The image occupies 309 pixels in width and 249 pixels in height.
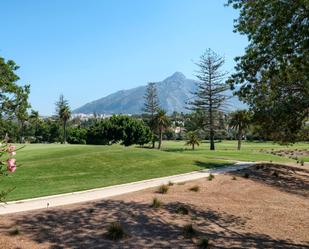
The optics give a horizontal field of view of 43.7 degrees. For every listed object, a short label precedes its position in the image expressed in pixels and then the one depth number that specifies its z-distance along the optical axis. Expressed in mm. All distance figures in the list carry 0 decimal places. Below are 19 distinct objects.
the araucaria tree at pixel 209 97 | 65000
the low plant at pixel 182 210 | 12052
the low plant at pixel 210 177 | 19081
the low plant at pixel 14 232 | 8753
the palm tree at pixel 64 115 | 95875
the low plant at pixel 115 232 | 9070
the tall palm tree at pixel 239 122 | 62094
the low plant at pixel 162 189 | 14978
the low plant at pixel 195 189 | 15883
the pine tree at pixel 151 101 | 94250
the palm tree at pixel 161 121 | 71250
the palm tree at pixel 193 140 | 63156
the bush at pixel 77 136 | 72625
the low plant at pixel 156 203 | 12344
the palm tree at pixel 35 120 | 91125
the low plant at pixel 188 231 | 9812
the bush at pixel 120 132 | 67188
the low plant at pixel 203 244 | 9090
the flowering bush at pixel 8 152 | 4840
